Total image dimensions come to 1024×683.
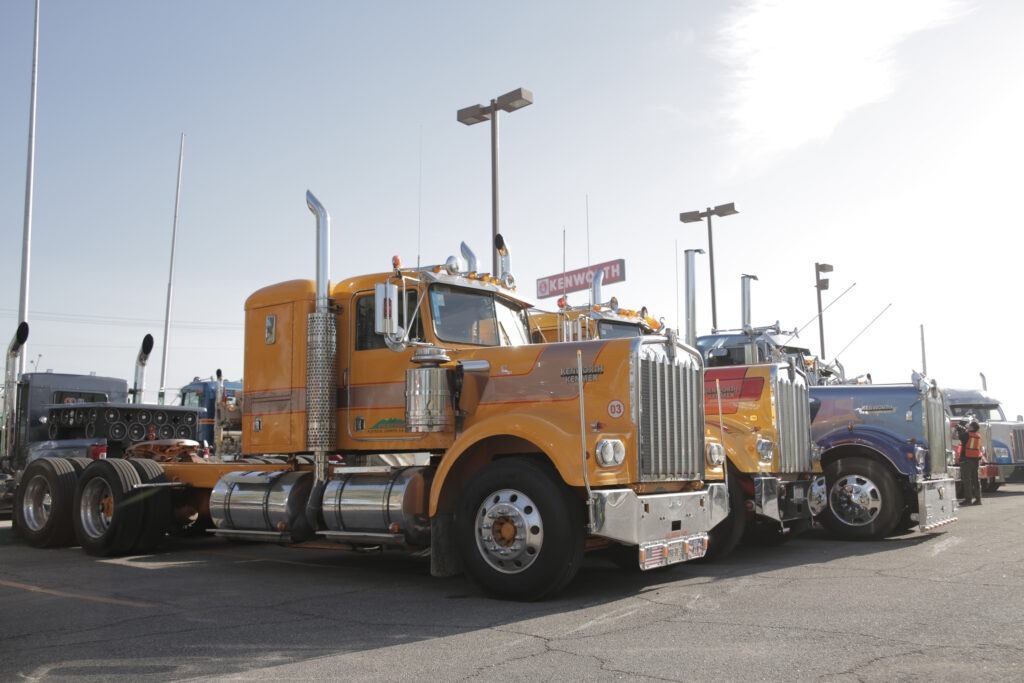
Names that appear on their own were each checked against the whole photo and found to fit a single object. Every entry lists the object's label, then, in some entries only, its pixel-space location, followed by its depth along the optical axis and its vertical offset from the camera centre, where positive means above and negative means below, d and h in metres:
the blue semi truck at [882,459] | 11.48 -0.42
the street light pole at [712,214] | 22.73 +5.44
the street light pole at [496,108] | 15.98 +5.76
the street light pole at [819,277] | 29.66 +4.91
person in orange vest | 17.56 -0.77
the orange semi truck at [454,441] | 7.19 -0.08
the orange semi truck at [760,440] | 9.81 -0.14
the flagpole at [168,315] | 29.98 +4.01
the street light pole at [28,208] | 23.38 +6.02
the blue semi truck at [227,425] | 11.34 +0.12
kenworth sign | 24.31 +4.26
